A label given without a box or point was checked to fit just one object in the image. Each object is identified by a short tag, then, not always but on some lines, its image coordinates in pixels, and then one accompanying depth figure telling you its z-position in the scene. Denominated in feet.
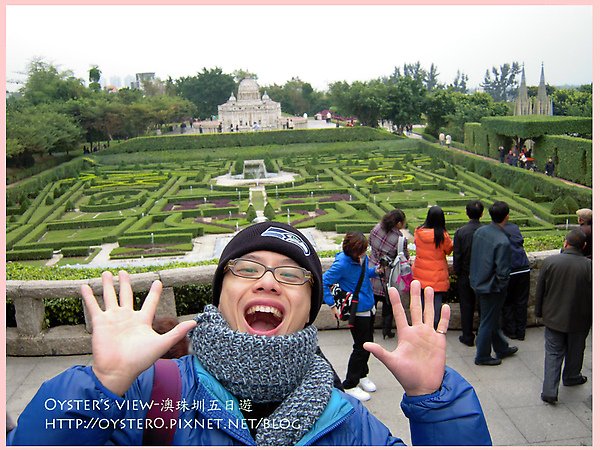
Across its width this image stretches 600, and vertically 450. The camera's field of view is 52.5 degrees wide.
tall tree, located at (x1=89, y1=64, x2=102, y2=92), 270.46
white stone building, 227.20
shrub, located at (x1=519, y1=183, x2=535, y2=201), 77.41
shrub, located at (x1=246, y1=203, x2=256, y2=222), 69.36
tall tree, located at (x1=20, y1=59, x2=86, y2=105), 185.80
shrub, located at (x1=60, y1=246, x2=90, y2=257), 57.72
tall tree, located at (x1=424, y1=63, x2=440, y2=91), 460.51
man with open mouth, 5.67
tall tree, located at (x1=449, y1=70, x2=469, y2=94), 469.98
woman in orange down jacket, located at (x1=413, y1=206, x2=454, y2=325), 19.83
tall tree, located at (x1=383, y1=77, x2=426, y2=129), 181.98
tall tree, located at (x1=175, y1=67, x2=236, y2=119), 267.39
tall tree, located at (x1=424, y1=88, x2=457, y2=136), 182.39
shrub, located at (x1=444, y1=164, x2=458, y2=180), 97.76
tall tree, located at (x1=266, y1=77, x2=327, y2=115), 301.02
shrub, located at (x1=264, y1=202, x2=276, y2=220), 70.44
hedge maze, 62.64
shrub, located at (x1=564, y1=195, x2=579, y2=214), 67.56
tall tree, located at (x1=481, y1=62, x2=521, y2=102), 412.77
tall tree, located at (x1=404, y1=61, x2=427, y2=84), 461.00
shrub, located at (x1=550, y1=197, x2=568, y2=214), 67.65
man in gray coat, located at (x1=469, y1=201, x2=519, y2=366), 18.51
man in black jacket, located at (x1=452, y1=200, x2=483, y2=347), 20.18
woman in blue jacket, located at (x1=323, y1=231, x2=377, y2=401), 16.94
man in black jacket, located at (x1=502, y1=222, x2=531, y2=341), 20.61
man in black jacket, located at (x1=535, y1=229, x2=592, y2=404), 16.69
